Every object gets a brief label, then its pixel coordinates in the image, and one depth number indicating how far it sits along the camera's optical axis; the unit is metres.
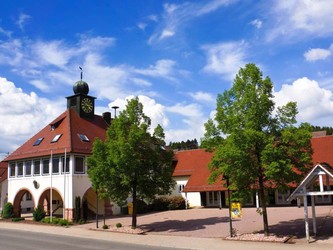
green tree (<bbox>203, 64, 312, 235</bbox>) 17.50
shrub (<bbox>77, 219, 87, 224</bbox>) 29.87
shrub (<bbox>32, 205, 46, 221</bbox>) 32.12
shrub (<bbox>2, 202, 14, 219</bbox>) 35.43
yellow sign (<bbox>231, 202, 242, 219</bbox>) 19.27
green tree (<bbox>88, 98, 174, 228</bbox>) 23.84
